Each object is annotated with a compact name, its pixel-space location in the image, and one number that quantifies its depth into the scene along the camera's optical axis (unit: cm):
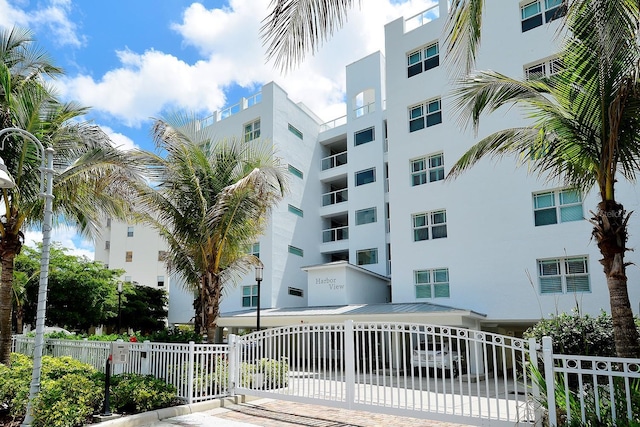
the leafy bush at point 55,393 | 810
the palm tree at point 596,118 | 679
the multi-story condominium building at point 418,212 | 1856
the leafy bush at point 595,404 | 607
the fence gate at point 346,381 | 772
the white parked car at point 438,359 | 1698
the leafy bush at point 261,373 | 1135
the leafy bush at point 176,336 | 1317
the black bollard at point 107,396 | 903
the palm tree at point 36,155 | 1180
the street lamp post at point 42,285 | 844
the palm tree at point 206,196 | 1352
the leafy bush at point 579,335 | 925
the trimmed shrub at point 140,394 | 957
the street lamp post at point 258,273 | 1700
